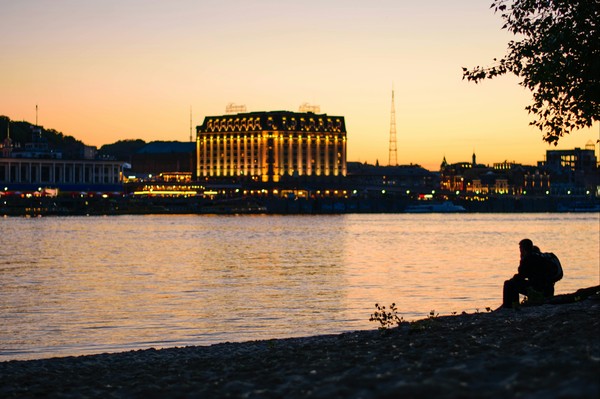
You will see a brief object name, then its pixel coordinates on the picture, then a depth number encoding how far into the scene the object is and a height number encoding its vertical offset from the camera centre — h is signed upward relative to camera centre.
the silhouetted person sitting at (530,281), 21.84 -1.85
